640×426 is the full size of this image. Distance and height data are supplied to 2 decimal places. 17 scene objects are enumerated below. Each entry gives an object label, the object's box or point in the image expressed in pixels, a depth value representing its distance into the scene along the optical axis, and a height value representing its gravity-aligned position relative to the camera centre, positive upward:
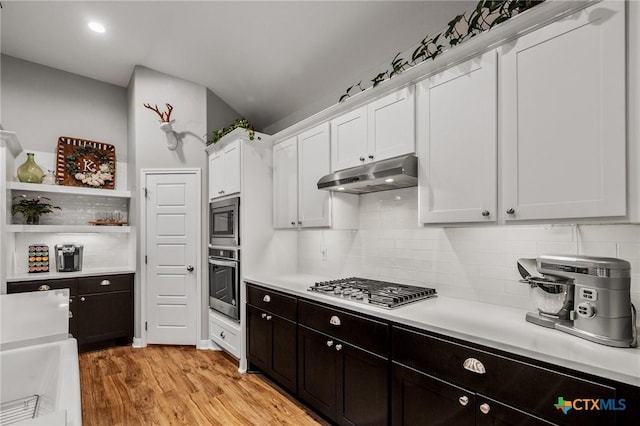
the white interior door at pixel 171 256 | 3.90 -0.53
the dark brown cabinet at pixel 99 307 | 3.61 -1.12
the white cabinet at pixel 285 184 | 3.19 +0.31
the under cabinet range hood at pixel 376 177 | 2.05 +0.26
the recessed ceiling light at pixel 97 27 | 3.21 +1.92
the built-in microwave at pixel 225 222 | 3.34 -0.10
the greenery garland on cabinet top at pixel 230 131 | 3.31 +0.94
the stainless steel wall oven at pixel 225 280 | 3.31 -0.75
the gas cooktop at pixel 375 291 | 2.00 -0.56
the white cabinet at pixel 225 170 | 3.39 +0.49
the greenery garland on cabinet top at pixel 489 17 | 1.58 +1.04
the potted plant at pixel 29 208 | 3.59 +0.07
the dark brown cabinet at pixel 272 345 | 2.60 -1.17
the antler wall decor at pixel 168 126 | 3.88 +1.08
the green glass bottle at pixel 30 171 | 3.63 +0.49
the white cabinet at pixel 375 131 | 2.15 +0.62
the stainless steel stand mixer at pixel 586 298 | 1.27 -0.37
